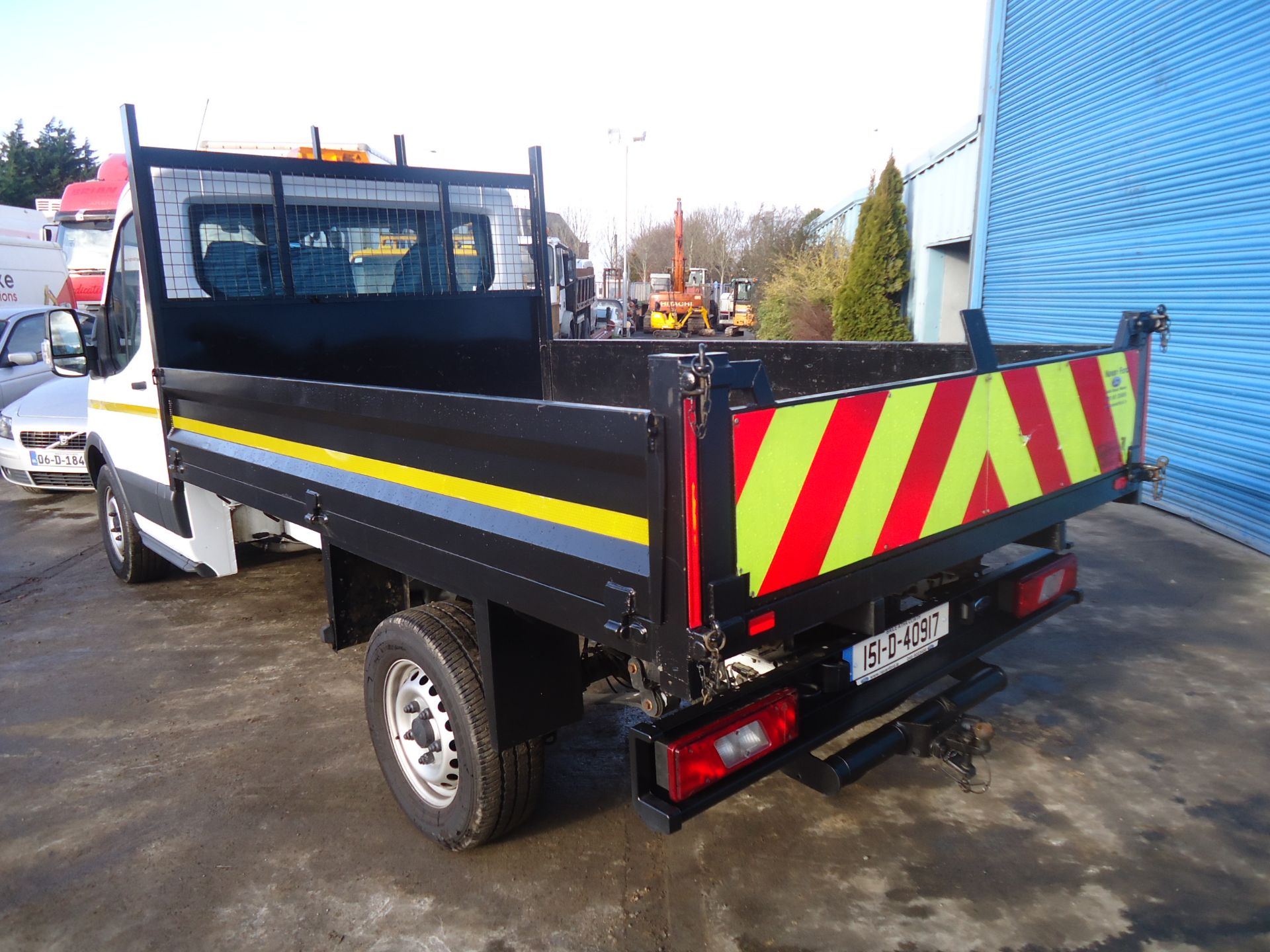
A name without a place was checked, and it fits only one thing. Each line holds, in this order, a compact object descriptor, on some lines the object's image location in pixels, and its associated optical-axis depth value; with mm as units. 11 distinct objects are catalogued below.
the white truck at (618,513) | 2068
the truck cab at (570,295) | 17766
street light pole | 28844
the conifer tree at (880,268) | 15281
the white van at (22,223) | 15766
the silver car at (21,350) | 9750
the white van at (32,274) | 14367
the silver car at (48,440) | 8133
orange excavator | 31922
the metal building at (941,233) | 12281
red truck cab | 16562
